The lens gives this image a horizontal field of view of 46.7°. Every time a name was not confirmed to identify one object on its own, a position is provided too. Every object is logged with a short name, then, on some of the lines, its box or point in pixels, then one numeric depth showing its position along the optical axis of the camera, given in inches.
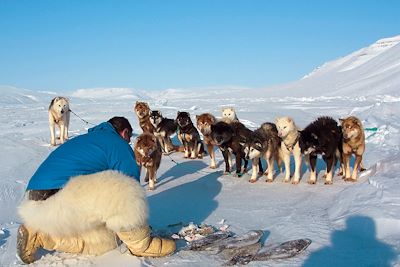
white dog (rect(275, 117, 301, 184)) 298.4
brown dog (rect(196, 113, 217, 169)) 358.0
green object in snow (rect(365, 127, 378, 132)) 539.6
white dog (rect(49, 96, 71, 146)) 457.7
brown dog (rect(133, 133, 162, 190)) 285.6
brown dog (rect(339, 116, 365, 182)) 295.3
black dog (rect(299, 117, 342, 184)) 291.1
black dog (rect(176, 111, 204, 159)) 389.1
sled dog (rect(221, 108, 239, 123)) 388.5
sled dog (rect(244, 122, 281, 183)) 305.1
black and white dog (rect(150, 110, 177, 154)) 418.9
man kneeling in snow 162.6
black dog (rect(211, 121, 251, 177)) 313.1
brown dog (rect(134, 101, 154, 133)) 430.0
